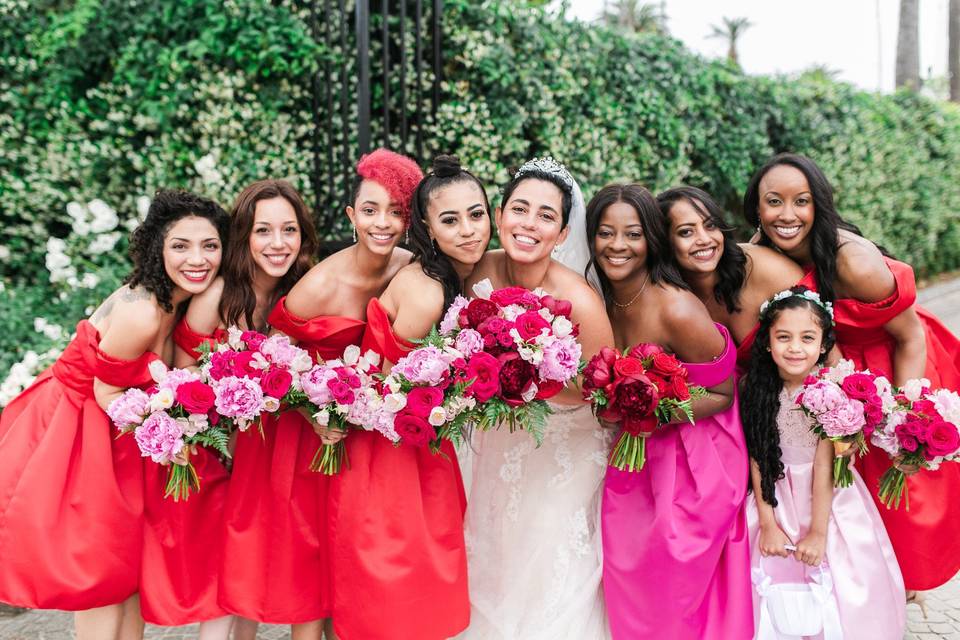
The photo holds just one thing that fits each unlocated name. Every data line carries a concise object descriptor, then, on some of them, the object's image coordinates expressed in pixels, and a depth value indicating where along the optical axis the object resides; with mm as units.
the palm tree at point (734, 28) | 36188
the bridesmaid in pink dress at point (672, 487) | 2848
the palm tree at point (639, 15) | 30734
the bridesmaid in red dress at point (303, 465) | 2895
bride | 2947
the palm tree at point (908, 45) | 15086
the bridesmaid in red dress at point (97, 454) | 2824
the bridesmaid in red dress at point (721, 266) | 3139
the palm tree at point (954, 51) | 18172
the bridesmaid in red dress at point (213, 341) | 2979
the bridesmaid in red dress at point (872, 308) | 3162
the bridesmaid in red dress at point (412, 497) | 2746
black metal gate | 5070
